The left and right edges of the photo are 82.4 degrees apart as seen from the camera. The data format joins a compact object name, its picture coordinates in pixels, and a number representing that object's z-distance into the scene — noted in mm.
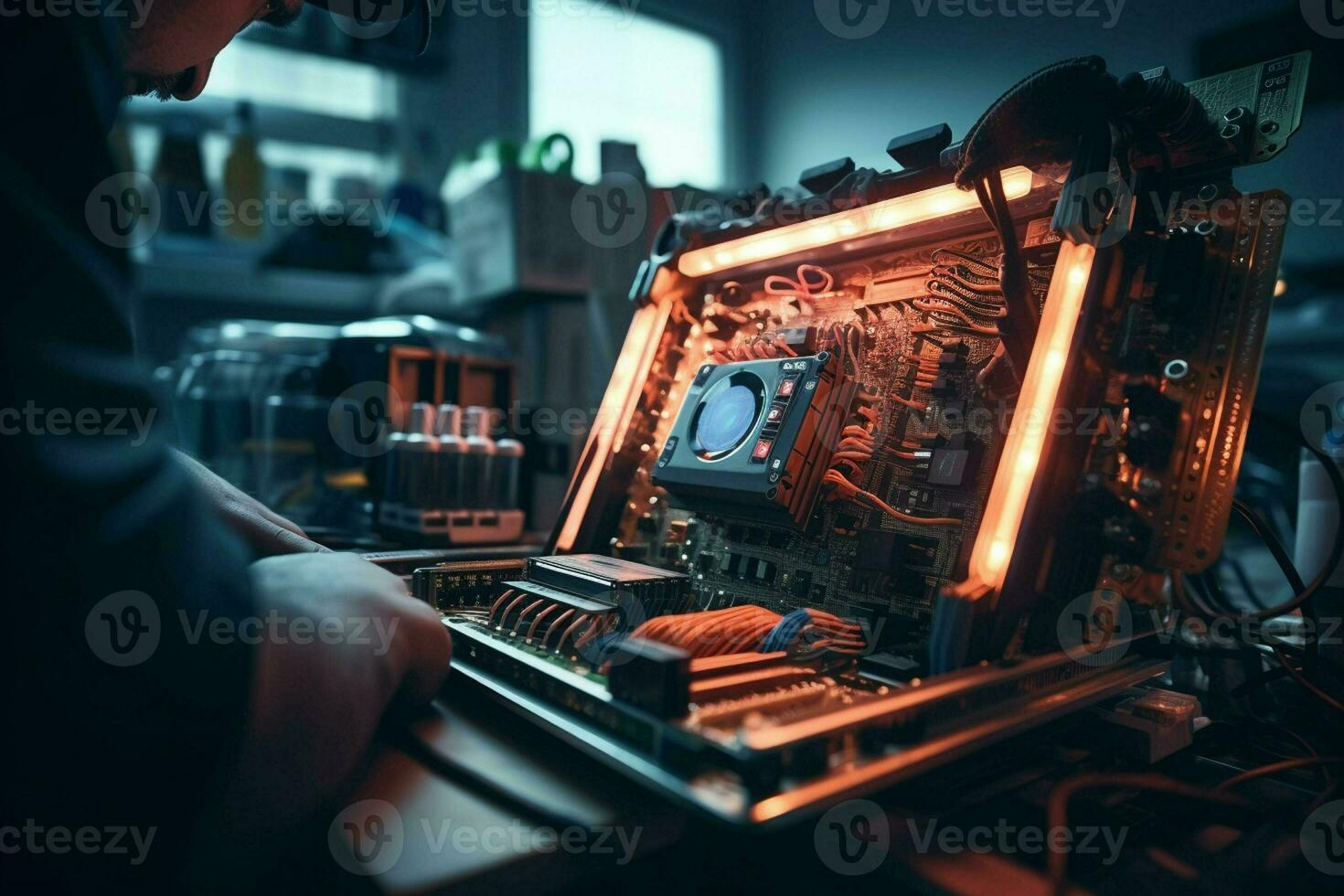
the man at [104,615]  604
